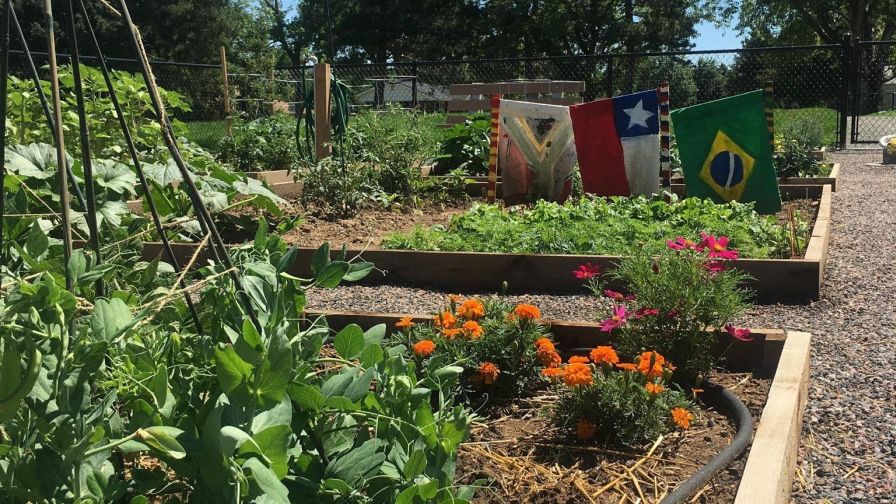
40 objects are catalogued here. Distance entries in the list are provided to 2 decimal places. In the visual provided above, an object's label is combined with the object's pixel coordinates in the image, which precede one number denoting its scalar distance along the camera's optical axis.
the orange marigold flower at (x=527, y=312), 3.23
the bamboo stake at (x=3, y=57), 1.36
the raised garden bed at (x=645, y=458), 2.42
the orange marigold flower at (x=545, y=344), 3.12
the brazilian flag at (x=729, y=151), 7.83
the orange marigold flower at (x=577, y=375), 2.68
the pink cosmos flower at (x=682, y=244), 3.47
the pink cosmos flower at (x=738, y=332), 3.29
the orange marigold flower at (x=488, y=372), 3.07
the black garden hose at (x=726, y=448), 2.40
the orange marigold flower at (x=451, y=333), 3.12
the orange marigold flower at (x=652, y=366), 2.79
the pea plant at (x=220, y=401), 1.13
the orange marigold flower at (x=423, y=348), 2.99
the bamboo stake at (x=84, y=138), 1.46
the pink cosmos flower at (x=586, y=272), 3.53
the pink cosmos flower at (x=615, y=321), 3.20
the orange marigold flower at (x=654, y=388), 2.71
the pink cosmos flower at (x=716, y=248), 3.37
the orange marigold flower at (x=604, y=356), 2.81
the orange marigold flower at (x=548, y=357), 3.12
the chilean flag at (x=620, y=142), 8.29
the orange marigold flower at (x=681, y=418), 2.70
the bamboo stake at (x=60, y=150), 1.36
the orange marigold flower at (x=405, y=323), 3.26
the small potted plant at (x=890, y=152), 14.11
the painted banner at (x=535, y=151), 8.77
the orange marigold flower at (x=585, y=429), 2.73
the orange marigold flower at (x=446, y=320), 3.22
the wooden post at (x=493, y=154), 8.67
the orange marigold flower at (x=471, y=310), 3.26
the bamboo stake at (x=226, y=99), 11.70
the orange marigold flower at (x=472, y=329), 3.13
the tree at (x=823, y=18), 44.25
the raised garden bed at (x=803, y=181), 9.77
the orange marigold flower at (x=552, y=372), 2.84
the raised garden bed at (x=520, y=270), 4.94
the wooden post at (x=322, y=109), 9.27
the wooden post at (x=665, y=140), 8.32
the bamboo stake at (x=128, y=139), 1.61
